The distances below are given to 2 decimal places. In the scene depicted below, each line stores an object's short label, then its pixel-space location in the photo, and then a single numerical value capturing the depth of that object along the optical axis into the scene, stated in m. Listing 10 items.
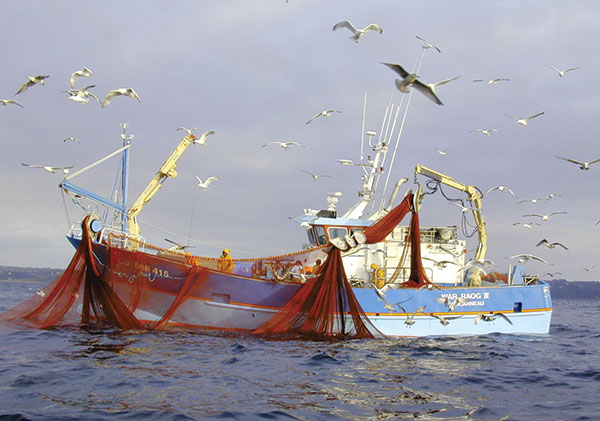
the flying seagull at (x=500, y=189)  19.01
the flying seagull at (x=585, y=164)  14.62
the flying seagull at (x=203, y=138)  19.81
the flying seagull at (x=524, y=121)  16.34
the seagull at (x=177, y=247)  17.53
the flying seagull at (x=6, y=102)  16.09
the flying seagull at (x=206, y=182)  19.58
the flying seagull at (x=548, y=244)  16.57
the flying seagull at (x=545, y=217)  18.25
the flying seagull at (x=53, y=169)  16.36
